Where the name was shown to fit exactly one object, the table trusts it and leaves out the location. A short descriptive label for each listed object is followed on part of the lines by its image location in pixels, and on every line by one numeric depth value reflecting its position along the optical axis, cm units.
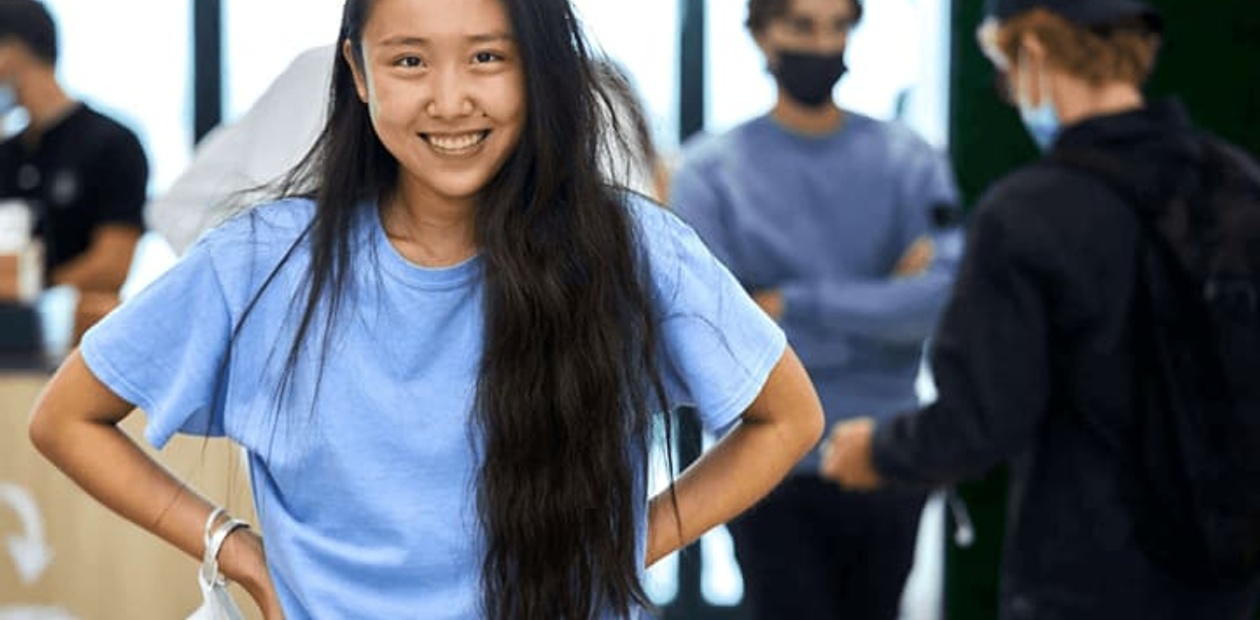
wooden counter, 396
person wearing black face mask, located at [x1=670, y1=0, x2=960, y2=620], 332
